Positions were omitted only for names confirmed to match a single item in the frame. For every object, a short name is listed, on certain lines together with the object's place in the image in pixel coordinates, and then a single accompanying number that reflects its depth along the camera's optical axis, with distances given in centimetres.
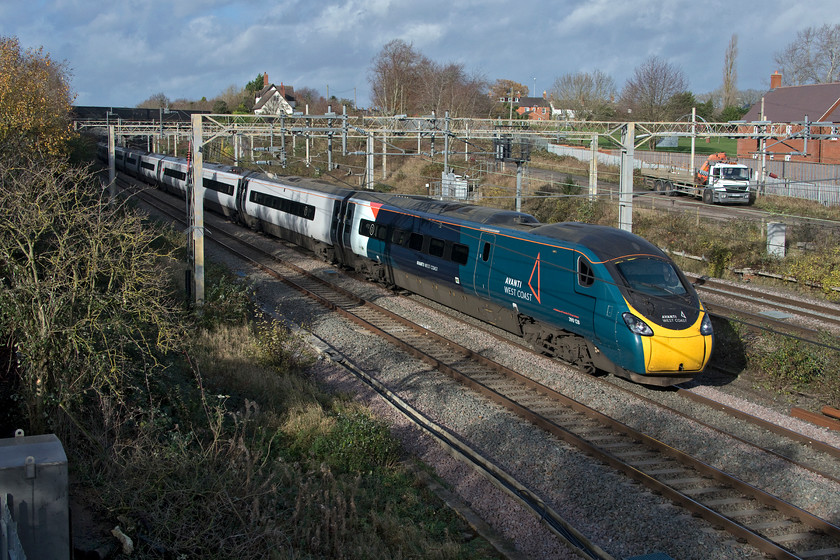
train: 1152
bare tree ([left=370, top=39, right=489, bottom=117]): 6975
